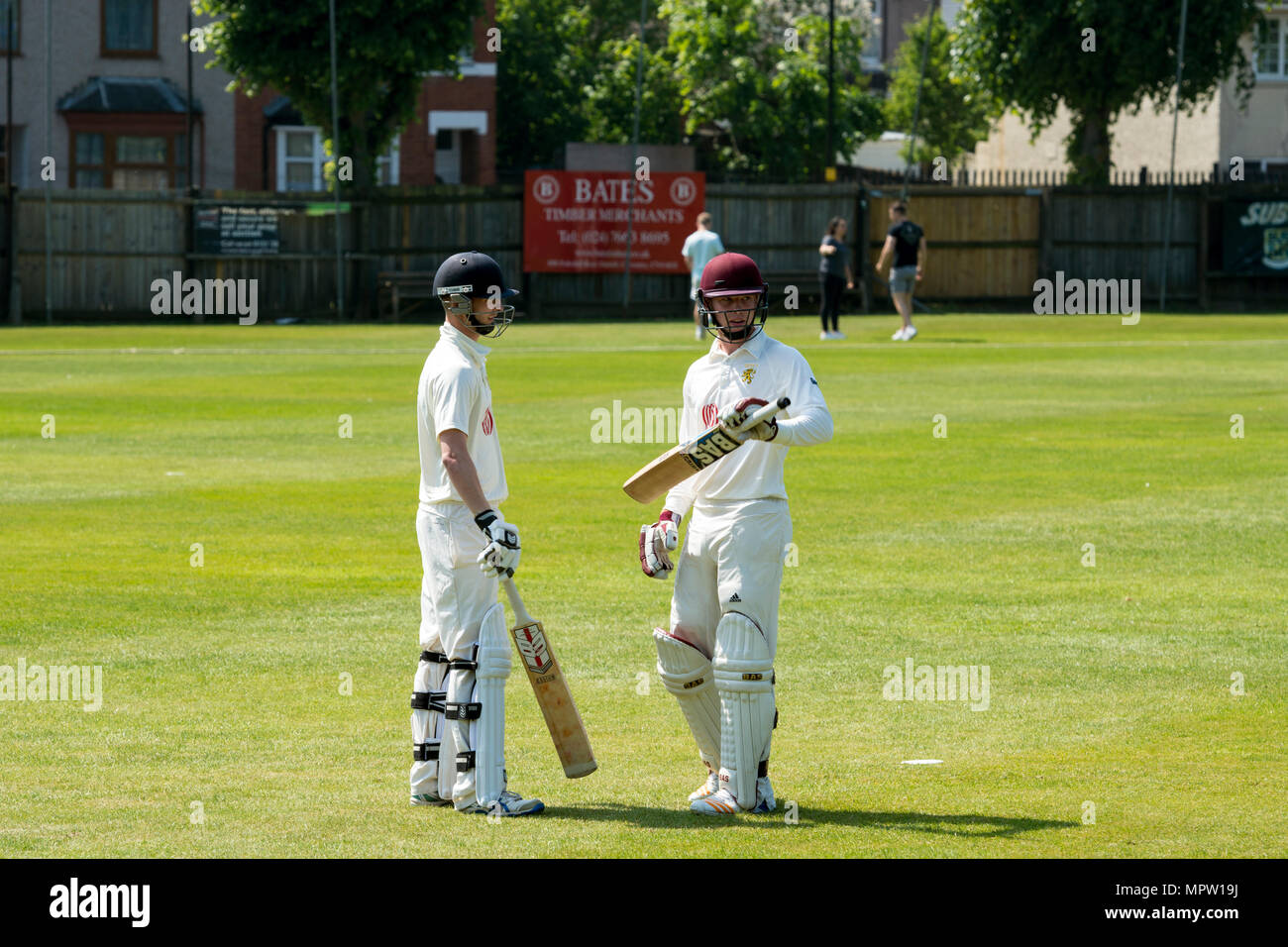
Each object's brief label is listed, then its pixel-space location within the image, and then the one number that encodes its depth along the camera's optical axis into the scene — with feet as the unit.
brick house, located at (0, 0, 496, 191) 169.07
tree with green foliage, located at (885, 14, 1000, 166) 245.65
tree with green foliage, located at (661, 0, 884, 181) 212.23
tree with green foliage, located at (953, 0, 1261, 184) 144.77
